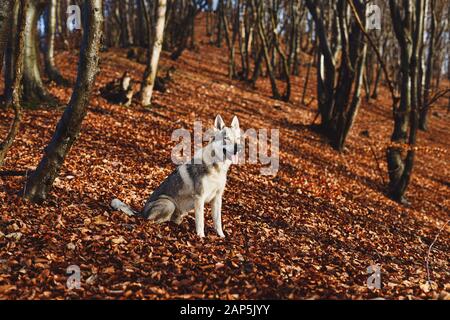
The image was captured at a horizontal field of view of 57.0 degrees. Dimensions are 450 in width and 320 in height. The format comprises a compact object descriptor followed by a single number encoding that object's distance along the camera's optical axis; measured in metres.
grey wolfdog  6.61
